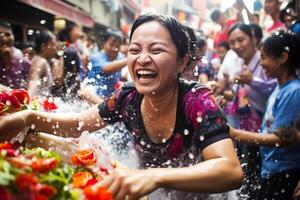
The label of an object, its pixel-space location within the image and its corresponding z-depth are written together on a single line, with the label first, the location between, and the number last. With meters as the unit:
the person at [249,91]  4.86
